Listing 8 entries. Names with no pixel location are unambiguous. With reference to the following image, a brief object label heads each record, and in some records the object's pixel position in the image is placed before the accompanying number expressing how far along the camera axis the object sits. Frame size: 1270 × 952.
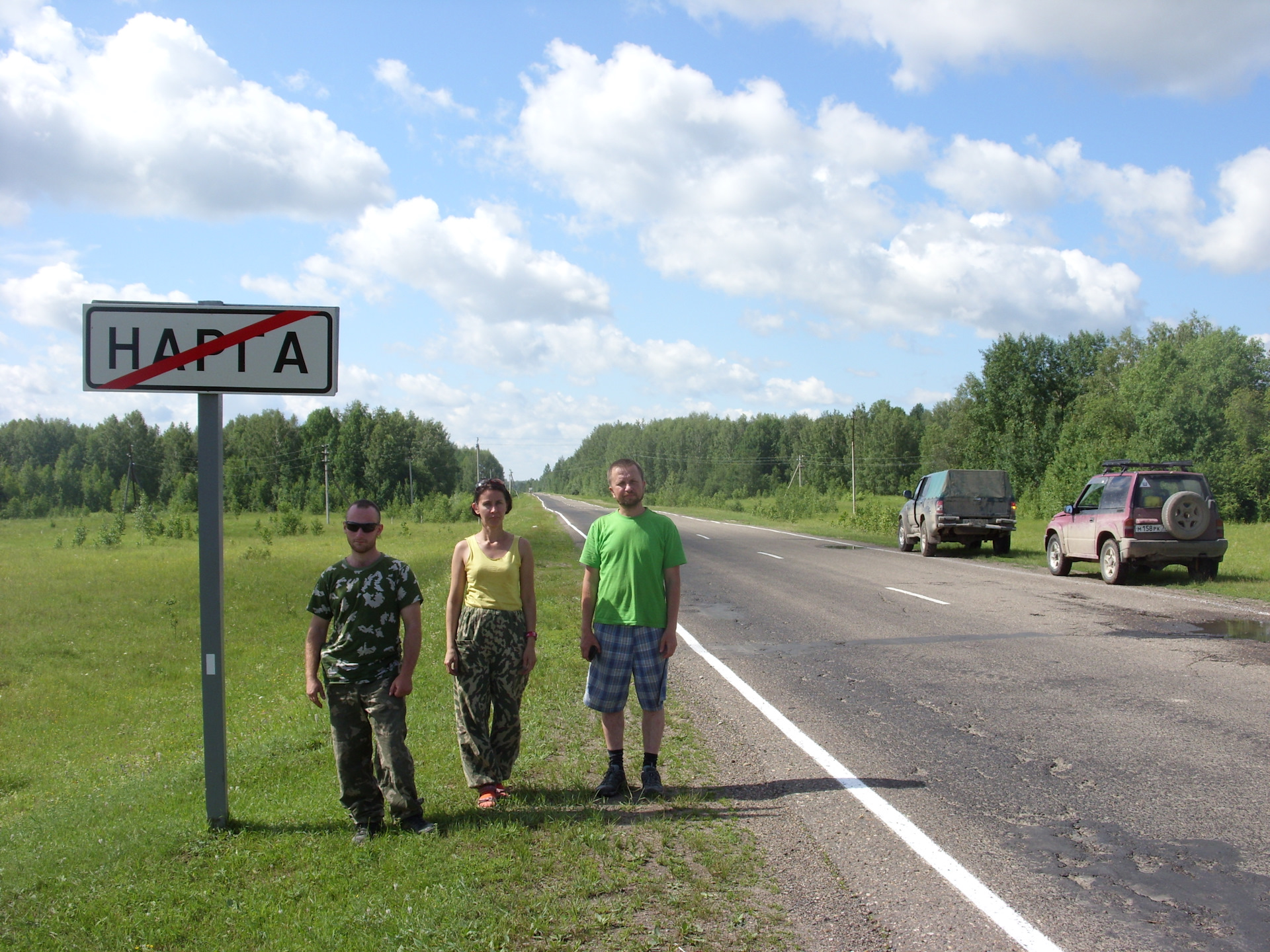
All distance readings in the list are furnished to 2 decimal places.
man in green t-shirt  5.03
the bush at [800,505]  53.72
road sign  4.53
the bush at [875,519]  35.97
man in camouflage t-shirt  4.47
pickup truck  22.02
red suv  15.33
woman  4.94
